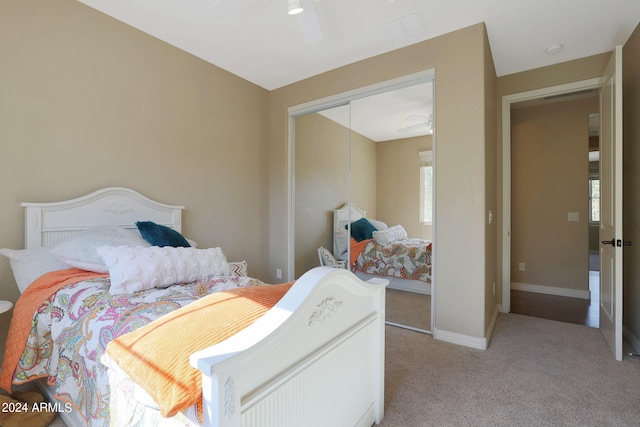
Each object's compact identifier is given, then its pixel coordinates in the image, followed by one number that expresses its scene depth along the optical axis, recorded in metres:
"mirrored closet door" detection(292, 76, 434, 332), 2.88
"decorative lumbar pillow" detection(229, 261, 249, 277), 2.88
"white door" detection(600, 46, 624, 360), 2.18
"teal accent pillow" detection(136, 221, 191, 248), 2.23
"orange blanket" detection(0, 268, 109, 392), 1.61
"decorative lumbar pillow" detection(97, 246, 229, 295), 1.63
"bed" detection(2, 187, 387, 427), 0.82
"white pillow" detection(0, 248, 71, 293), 1.85
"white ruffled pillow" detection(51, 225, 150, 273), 1.87
